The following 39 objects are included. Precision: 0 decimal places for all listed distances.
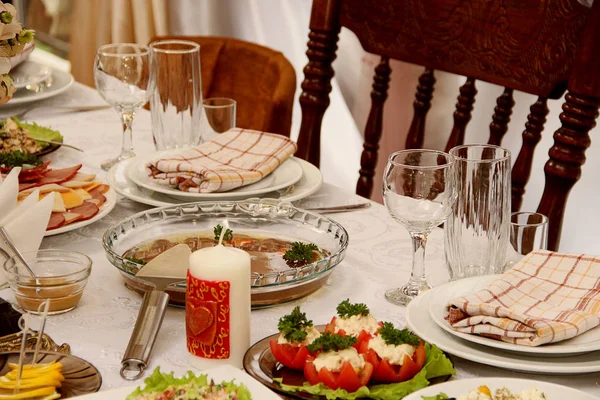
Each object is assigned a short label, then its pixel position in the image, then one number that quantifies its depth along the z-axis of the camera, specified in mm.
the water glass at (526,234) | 1485
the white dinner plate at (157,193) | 1665
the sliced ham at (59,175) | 1663
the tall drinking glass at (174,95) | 1832
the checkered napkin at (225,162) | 1675
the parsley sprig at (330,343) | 1269
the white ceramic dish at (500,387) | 1243
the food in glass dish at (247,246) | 1477
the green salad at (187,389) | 1216
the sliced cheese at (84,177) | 1686
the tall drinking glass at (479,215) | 1462
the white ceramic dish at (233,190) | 1667
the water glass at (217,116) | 1875
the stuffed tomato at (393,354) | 1274
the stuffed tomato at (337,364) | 1257
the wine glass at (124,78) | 1807
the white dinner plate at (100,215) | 1555
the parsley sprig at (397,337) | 1281
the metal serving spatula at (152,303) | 1329
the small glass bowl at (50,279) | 1397
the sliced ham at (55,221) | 1558
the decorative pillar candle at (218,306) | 1313
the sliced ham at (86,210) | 1585
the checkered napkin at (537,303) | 1329
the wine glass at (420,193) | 1411
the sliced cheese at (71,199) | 1607
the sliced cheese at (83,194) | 1627
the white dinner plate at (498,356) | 1313
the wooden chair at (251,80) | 2264
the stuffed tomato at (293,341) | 1286
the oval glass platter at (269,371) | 1273
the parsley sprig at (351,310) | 1316
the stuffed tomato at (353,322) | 1310
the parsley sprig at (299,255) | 1477
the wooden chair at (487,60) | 1692
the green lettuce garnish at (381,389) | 1252
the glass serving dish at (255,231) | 1424
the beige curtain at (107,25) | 3347
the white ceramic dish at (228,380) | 1242
